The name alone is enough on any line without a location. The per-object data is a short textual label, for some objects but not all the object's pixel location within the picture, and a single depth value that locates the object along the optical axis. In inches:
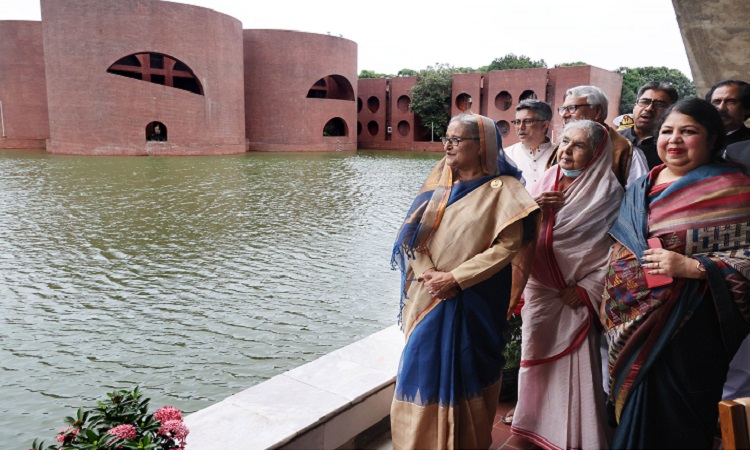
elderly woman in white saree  86.0
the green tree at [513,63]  1425.9
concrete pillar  119.1
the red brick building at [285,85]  1000.9
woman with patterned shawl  65.0
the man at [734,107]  94.0
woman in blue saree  80.4
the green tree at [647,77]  1384.1
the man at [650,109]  107.6
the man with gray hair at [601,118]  91.0
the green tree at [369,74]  1833.2
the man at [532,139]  106.3
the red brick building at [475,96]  994.7
